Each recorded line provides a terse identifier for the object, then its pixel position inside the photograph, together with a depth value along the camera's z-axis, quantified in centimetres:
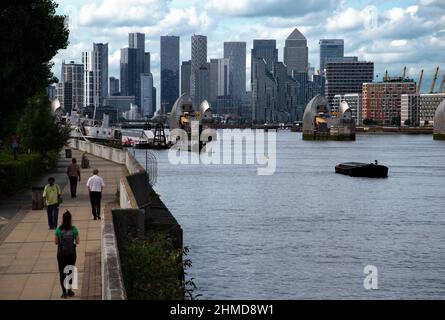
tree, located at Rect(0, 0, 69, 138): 3669
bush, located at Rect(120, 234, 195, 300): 1961
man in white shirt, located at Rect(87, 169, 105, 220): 3198
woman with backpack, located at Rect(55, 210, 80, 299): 1961
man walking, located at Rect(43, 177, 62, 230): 2855
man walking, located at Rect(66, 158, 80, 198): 3972
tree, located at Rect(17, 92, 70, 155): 6806
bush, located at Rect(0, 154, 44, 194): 4281
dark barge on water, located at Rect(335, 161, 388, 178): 10769
